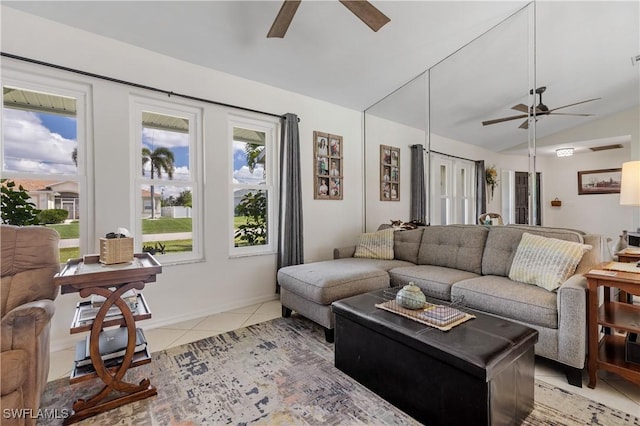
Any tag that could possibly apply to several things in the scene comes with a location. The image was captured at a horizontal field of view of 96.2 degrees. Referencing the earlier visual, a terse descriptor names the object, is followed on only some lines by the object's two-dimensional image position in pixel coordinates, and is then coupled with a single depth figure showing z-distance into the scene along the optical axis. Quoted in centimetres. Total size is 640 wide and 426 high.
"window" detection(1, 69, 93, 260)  227
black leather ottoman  129
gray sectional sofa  180
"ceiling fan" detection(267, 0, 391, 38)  180
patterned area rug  153
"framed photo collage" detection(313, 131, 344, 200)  395
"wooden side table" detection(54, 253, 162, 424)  155
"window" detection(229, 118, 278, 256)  340
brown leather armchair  127
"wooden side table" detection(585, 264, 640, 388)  166
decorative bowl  180
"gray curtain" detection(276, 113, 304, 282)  349
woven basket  182
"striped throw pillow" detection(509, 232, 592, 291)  207
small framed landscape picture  227
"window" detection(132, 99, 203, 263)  280
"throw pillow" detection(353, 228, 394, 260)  344
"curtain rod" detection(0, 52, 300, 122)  215
